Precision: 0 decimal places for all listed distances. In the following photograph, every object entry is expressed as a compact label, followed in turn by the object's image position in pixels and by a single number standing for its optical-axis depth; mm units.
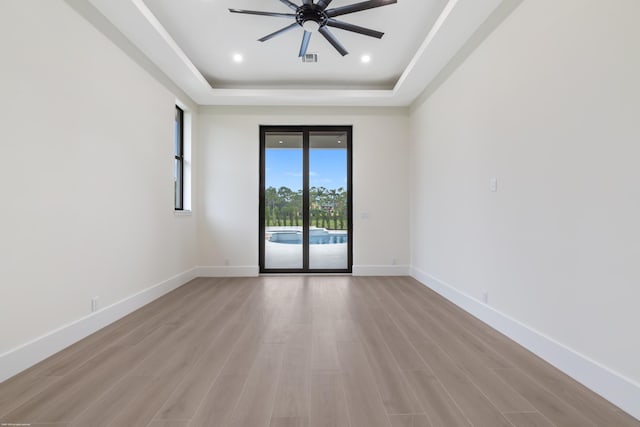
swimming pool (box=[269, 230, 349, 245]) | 5328
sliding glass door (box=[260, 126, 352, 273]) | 5301
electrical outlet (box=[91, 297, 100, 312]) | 2640
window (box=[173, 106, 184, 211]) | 4703
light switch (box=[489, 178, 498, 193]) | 2770
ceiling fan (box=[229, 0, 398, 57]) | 2645
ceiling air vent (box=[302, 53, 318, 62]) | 3926
